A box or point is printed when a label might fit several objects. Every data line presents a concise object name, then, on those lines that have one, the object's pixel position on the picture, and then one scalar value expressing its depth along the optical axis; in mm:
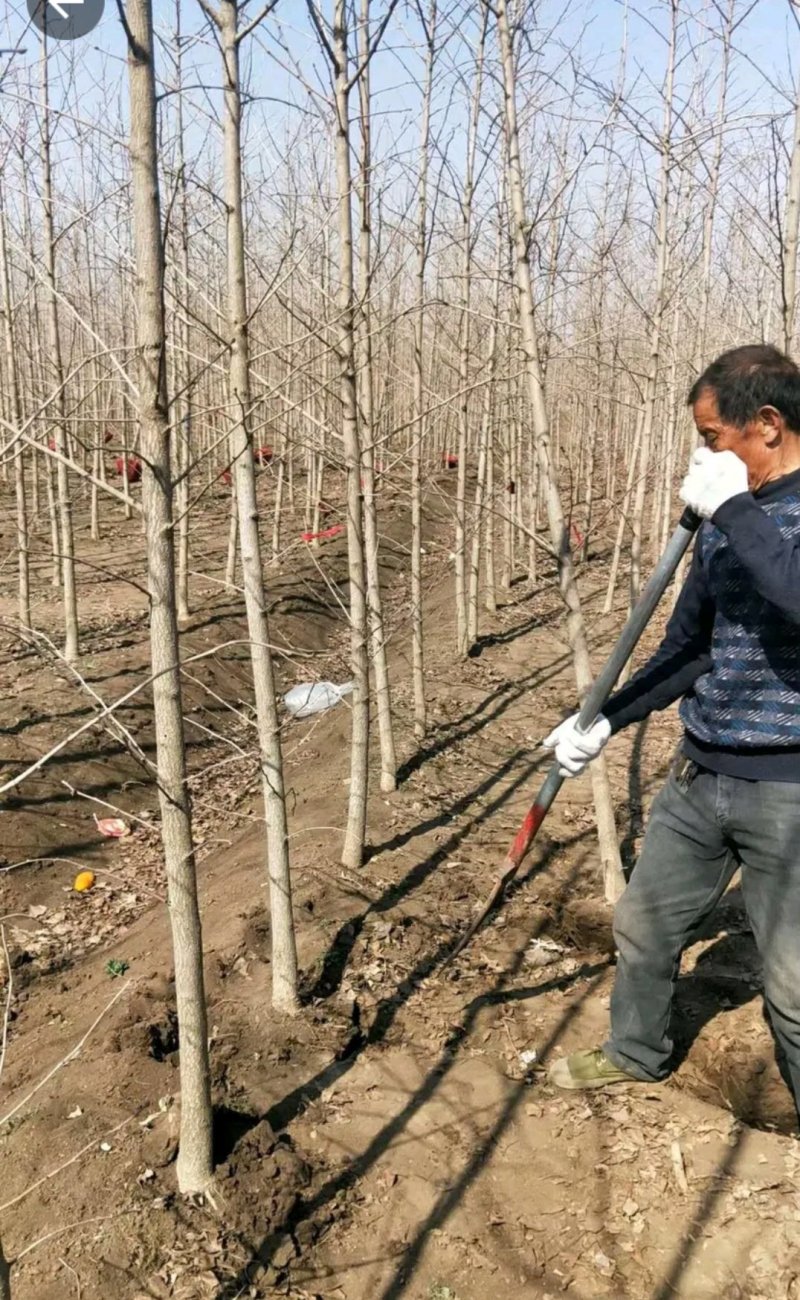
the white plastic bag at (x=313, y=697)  6762
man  2125
